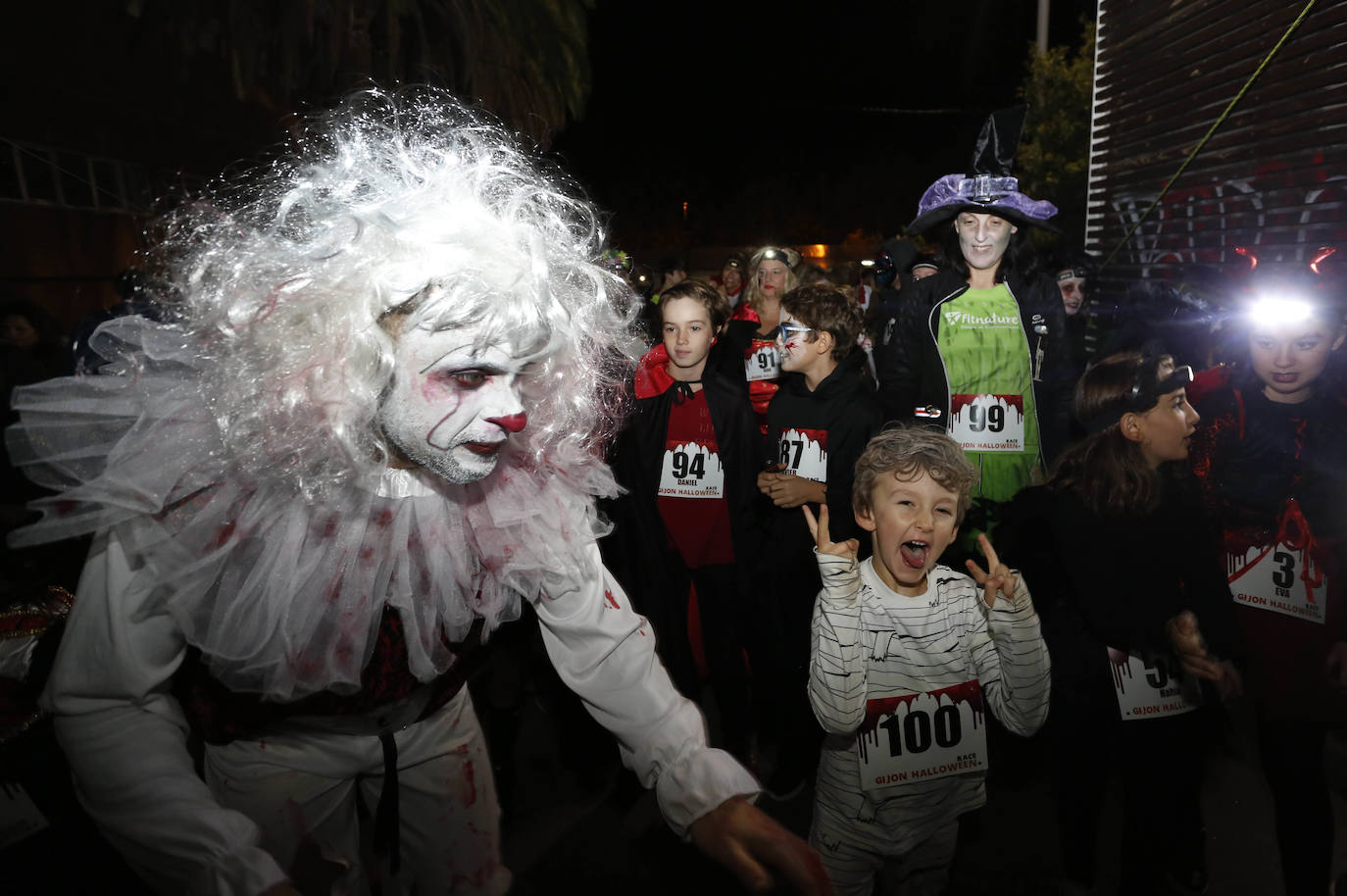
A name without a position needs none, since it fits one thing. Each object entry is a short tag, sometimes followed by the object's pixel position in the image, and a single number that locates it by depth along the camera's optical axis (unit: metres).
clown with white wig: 1.38
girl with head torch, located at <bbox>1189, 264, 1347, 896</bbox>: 2.43
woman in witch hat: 3.48
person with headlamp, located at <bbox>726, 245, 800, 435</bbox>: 5.07
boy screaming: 2.15
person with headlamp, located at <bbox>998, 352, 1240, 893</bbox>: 2.43
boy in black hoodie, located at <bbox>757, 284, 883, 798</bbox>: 3.38
